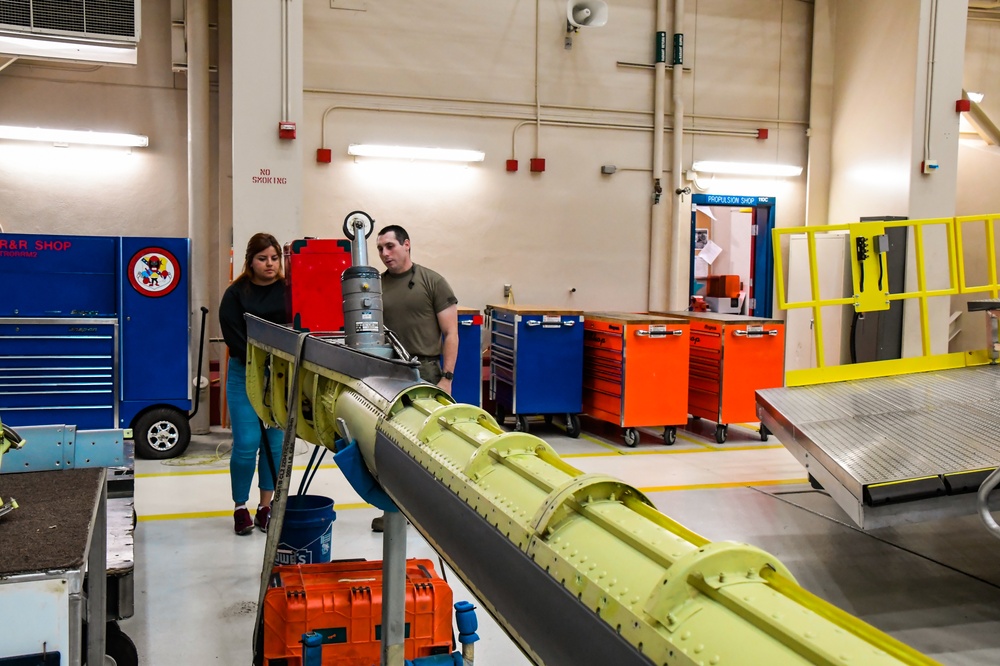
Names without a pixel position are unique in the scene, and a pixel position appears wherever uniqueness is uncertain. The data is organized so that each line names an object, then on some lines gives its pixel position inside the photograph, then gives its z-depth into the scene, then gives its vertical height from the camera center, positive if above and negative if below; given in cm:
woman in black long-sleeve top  414 -23
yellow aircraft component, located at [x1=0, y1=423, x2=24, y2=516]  204 -44
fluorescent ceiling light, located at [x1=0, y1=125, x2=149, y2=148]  700 +120
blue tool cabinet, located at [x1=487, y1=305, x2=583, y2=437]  709 -73
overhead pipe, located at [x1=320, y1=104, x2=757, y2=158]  783 +167
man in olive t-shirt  443 -19
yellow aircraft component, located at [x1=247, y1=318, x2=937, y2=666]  90 -38
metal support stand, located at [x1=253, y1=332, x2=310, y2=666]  262 -74
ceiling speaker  786 +264
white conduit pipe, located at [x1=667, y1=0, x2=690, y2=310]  870 +75
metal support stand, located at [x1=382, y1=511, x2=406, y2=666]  238 -92
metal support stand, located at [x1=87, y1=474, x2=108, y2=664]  218 -87
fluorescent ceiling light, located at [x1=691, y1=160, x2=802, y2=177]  894 +129
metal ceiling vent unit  529 +163
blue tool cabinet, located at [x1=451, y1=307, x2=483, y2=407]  689 -71
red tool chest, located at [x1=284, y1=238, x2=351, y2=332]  291 -3
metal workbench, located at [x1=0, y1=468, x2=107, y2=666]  146 -57
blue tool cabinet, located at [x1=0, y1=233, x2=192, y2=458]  566 -46
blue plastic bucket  330 -106
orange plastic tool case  262 -113
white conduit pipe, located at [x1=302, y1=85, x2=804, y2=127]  783 +182
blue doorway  901 +42
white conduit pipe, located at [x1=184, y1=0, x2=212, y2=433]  699 +119
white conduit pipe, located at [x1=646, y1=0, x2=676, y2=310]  863 +91
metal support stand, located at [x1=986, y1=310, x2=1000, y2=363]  519 -33
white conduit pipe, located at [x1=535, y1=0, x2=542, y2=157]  833 +173
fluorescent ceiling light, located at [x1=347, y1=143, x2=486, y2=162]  778 +123
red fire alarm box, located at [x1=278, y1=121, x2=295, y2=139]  635 +115
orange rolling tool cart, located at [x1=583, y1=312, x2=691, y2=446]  679 -78
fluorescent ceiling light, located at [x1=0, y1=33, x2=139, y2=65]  541 +153
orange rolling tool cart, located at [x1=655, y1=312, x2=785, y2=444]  704 -71
